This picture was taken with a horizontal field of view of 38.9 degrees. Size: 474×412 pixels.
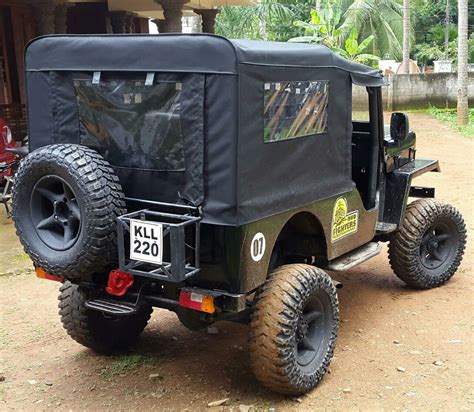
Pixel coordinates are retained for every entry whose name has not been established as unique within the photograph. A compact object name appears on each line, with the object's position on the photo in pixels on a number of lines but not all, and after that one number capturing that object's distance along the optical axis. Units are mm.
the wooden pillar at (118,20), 16328
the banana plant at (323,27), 21125
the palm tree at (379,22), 29605
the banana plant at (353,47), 20422
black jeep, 3637
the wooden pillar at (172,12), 12492
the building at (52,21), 12438
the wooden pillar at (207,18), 16812
